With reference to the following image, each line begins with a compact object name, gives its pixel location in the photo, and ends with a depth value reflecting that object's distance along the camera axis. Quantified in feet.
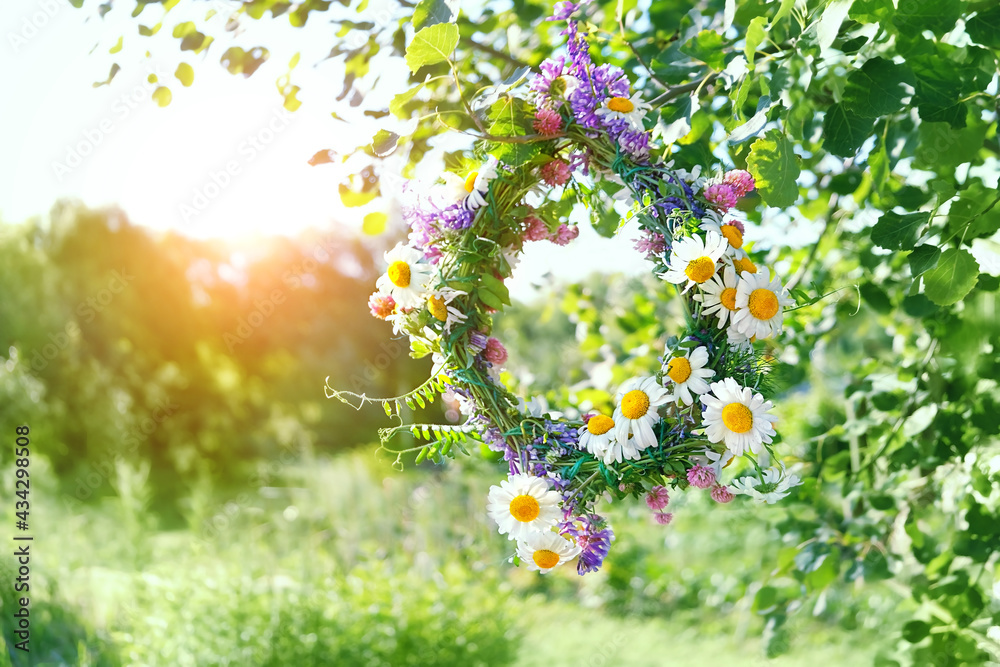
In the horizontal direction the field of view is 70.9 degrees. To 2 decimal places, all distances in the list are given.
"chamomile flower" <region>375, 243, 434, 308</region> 3.78
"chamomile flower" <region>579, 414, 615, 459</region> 3.37
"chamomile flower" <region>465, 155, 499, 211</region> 3.80
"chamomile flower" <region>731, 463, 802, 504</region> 3.21
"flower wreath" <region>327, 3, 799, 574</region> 3.32
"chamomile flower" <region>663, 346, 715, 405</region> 3.32
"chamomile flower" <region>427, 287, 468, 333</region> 3.78
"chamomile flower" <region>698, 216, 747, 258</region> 3.44
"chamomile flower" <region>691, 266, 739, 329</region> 3.34
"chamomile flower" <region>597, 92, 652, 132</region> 3.77
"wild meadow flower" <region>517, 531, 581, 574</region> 3.33
